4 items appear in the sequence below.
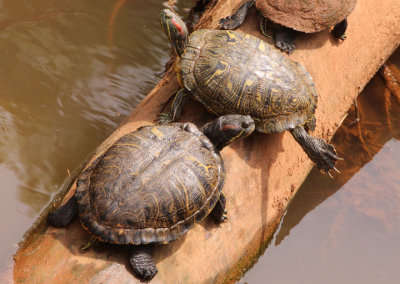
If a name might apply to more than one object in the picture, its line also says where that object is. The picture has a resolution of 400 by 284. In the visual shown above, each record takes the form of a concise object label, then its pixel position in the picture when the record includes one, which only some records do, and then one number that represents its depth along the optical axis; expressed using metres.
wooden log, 5.91
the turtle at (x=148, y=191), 5.93
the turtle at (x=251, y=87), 7.86
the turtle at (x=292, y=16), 9.13
